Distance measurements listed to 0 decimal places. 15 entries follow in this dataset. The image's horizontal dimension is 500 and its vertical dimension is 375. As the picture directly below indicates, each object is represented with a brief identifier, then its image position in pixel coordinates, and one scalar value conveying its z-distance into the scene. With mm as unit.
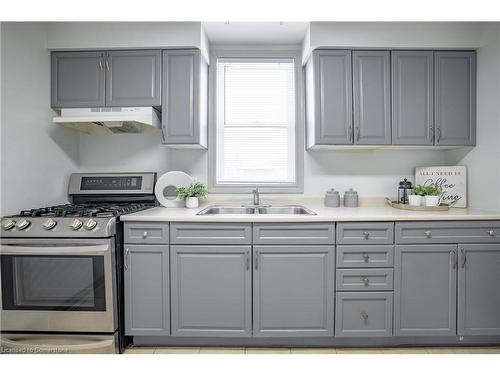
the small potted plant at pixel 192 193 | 2447
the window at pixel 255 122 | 2721
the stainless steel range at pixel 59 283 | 1820
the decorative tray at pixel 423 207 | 2242
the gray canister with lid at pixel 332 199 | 2516
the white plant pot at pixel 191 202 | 2447
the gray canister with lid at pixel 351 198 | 2518
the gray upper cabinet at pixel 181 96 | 2314
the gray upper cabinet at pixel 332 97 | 2324
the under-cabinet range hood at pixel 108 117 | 2214
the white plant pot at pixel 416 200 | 2324
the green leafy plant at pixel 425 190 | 2309
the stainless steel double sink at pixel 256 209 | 2491
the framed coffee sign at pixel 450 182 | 2432
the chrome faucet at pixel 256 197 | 2566
